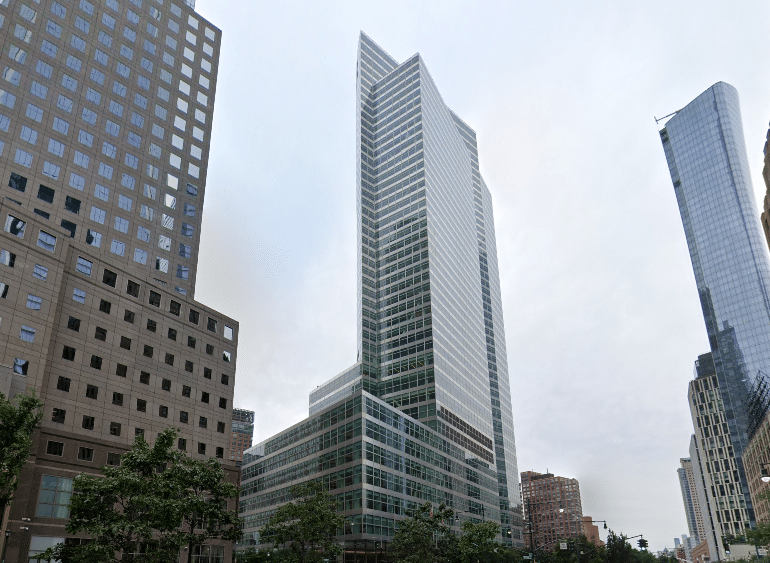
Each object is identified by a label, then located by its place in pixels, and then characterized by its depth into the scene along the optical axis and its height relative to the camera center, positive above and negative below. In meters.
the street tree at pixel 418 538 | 73.56 +0.62
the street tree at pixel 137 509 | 40.53 +2.64
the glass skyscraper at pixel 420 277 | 145.00 +65.85
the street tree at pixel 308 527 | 62.94 +1.80
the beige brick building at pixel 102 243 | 63.34 +35.78
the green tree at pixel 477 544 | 73.88 -0.15
